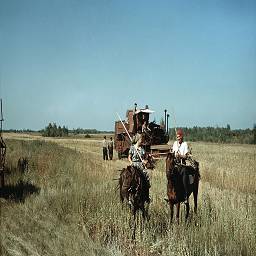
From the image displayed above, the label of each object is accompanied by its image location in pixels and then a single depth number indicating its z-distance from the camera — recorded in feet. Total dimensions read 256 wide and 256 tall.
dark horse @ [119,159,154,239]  30.52
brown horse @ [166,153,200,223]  30.07
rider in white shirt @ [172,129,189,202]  32.50
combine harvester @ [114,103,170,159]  80.02
